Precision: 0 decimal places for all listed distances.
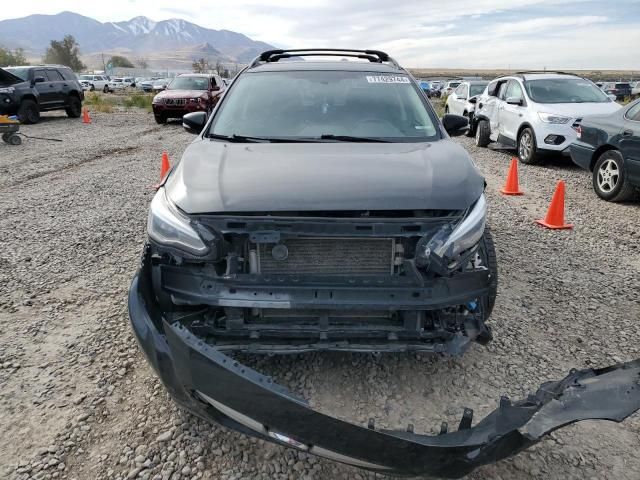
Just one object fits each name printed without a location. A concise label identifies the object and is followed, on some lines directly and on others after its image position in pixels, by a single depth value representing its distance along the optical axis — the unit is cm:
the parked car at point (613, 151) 636
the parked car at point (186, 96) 1595
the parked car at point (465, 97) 1419
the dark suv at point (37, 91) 1477
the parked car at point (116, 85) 4850
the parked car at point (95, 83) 4715
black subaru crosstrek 186
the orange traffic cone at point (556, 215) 569
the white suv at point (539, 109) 902
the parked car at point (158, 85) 4734
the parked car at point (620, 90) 3075
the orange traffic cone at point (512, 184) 737
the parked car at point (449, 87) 3478
